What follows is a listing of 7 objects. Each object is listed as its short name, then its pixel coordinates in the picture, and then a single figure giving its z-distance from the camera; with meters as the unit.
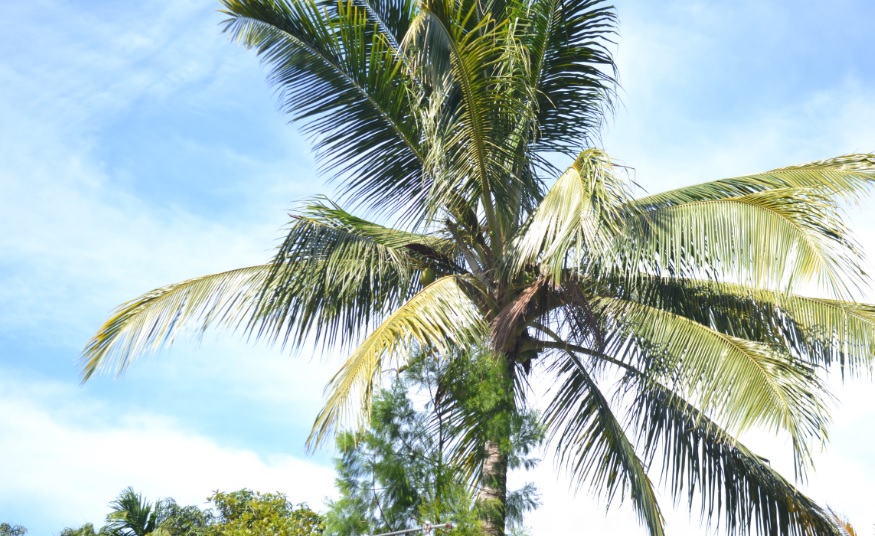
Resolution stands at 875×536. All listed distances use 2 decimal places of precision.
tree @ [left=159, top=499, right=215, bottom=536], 23.28
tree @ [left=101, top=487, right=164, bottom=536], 17.66
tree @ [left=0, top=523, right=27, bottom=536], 29.80
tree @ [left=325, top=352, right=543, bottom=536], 10.45
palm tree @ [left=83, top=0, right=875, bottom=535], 9.05
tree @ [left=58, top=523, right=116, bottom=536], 24.48
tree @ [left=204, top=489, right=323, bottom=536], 17.70
